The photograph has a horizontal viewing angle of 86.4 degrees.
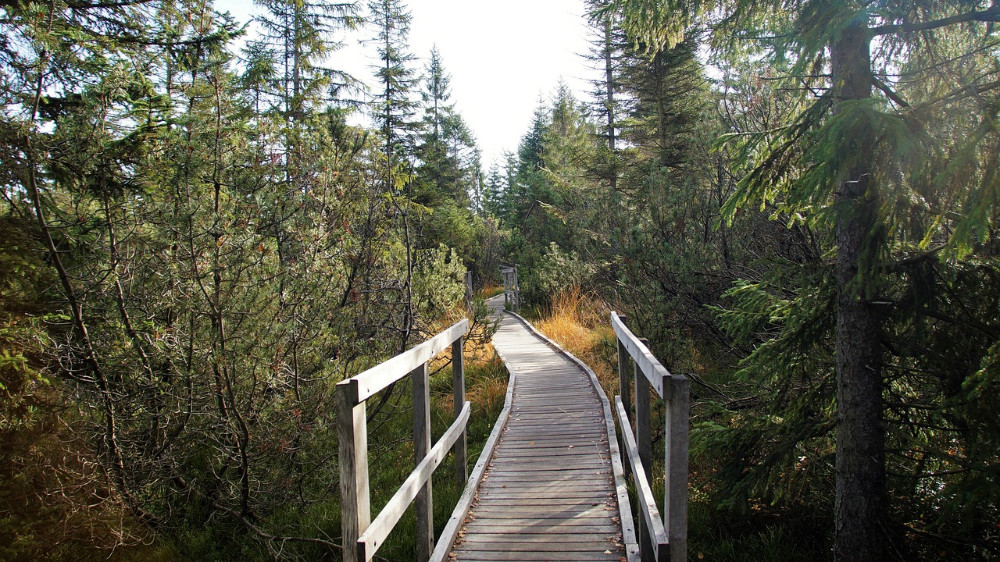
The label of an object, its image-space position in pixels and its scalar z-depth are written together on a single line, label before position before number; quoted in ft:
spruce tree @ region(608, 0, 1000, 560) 9.15
